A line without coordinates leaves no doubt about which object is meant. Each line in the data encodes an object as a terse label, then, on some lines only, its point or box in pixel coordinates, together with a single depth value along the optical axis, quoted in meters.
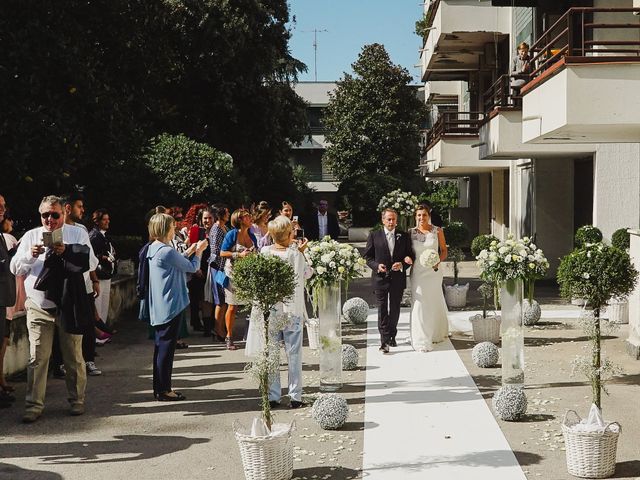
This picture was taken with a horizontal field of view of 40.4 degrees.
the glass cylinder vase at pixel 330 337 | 10.12
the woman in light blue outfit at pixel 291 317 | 9.11
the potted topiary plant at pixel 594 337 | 6.73
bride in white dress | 12.66
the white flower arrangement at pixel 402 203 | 20.19
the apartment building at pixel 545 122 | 11.67
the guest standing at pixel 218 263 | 13.41
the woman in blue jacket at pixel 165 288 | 9.50
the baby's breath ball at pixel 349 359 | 11.34
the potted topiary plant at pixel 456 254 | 17.66
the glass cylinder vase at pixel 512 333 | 9.95
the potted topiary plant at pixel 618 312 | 14.32
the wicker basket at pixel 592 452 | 6.72
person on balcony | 17.72
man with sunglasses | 8.83
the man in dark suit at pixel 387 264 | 12.47
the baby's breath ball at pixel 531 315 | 14.88
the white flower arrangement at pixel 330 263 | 10.13
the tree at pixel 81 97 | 13.95
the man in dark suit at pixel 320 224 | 21.92
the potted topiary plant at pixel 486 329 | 13.02
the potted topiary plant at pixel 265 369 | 6.65
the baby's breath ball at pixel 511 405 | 8.52
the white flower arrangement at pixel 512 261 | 10.12
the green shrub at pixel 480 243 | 20.09
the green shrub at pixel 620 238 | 16.45
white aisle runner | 7.12
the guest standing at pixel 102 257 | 13.02
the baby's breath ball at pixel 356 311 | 15.48
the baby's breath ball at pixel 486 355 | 11.34
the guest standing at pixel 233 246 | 12.92
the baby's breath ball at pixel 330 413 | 8.26
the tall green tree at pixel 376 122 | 48.25
